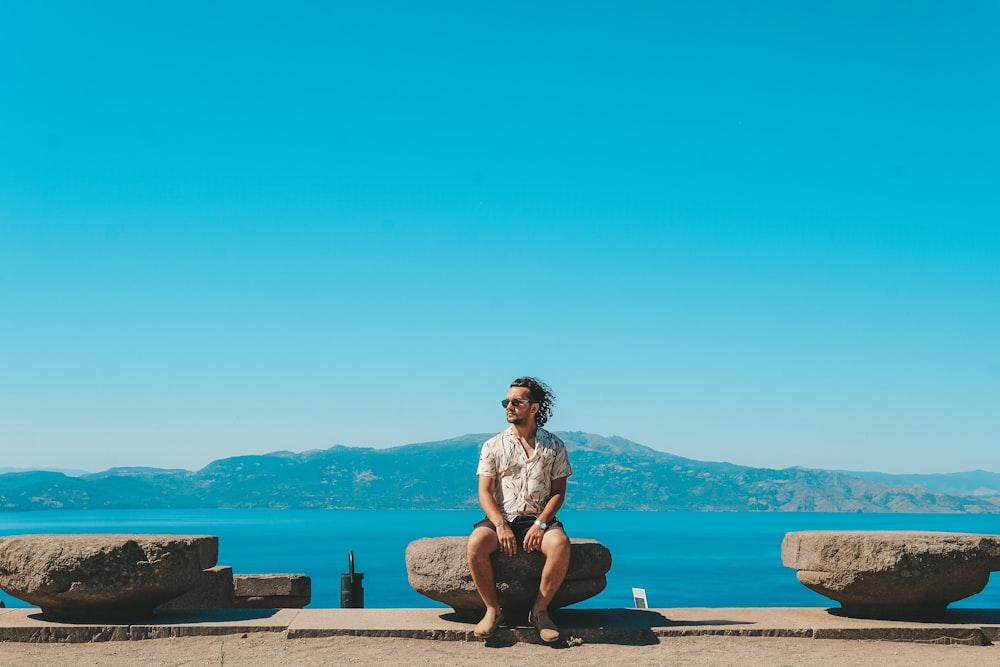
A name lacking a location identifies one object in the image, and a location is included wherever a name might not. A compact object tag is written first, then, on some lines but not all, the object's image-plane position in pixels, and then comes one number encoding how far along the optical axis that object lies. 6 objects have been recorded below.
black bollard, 16.95
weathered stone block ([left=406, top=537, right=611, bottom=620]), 7.77
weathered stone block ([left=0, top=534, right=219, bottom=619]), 7.96
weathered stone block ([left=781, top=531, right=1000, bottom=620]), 8.23
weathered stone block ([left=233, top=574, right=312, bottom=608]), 13.93
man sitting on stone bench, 7.59
